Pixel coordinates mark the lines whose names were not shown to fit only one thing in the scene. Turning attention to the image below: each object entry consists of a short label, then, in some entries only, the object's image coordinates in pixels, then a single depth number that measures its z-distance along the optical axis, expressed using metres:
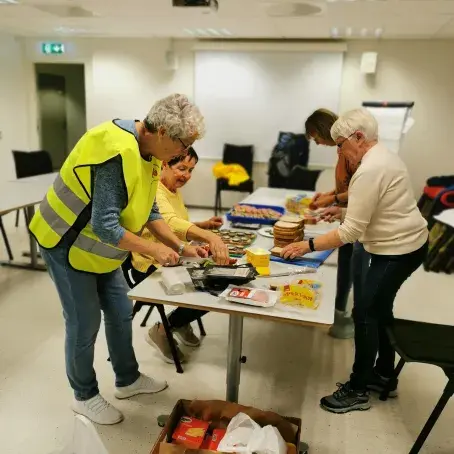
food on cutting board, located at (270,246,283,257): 2.16
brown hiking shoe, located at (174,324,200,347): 2.74
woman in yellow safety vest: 1.59
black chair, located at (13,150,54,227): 4.70
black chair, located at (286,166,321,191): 5.10
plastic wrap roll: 1.70
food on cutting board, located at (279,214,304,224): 2.39
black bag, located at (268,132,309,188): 5.84
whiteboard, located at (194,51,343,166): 6.03
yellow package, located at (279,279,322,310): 1.65
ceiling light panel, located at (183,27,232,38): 5.46
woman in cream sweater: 1.92
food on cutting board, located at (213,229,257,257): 2.20
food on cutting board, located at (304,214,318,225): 2.82
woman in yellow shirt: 2.10
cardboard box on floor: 1.57
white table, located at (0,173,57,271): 3.34
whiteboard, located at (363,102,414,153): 5.28
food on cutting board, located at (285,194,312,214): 3.13
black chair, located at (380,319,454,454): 1.75
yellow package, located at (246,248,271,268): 1.96
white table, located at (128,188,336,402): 1.56
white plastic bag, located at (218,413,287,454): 1.56
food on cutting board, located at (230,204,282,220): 2.84
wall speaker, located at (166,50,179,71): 6.23
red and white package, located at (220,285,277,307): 1.61
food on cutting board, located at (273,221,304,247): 2.29
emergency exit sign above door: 6.66
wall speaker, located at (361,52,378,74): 5.66
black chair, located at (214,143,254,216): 6.32
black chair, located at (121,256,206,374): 2.36
